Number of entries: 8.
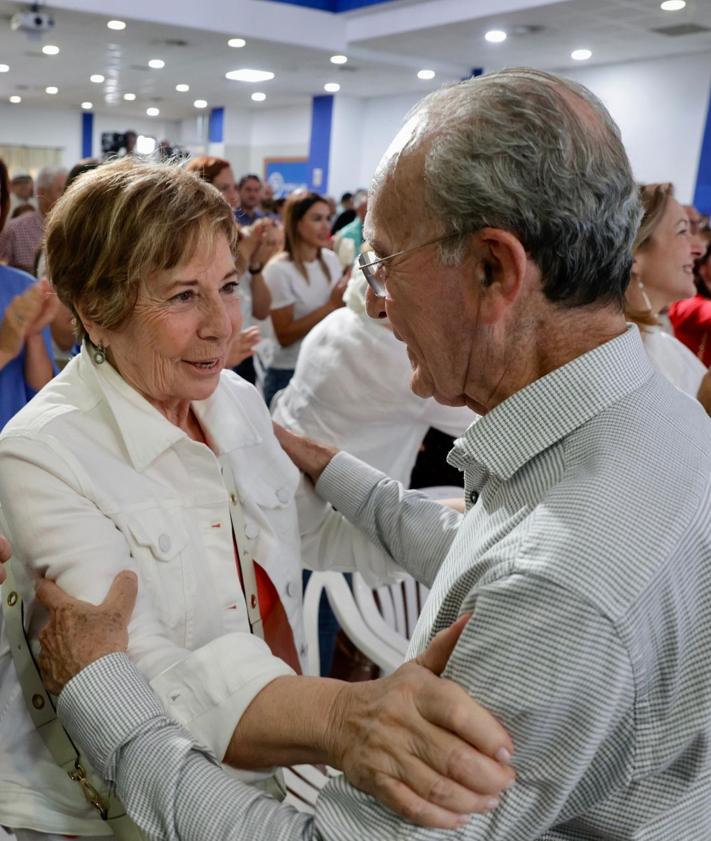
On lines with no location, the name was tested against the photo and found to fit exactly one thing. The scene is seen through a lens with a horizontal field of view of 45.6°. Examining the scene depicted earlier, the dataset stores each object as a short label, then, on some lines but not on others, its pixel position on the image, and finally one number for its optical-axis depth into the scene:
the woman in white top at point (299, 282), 4.70
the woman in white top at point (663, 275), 2.75
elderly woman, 1.14
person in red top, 3.62
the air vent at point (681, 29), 9.09
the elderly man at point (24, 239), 5.84
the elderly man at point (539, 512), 0.83
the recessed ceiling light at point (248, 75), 13.75
